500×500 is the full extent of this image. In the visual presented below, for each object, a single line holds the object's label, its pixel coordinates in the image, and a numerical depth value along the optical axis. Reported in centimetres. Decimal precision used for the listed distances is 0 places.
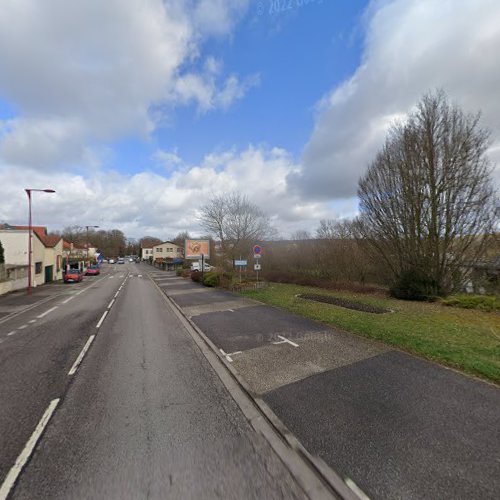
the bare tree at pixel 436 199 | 1166
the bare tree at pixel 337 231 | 2017
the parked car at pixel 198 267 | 3019
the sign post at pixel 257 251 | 1621
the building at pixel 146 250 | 10528
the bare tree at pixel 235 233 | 3150
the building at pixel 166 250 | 7726
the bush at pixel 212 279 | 2186
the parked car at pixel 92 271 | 3991
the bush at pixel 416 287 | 1184
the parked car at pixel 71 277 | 2803
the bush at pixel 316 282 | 1510
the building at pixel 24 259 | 2025
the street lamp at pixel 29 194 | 1858
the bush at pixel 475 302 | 930
